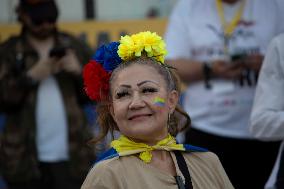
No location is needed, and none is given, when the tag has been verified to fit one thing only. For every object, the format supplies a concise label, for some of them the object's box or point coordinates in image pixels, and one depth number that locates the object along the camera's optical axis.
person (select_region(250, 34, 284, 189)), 5.22
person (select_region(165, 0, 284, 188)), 6.07
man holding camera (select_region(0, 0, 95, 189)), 6.53
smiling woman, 4.02
